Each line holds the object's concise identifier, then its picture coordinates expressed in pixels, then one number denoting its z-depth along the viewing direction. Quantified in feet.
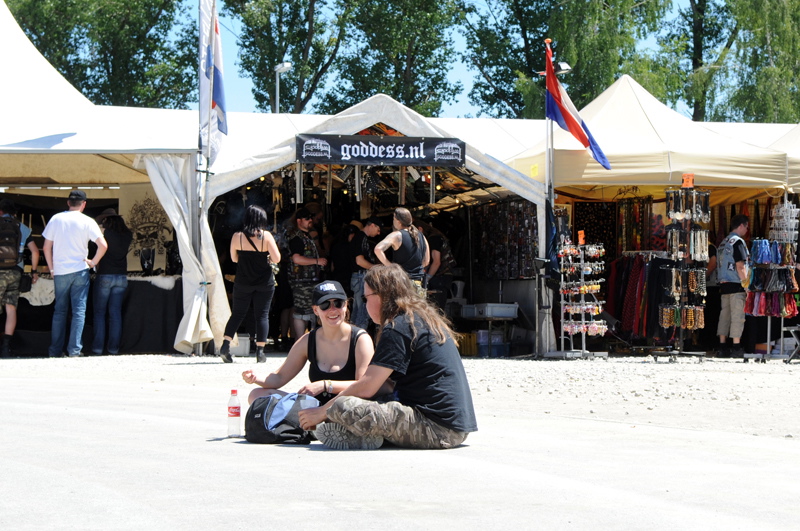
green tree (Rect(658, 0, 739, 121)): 109.19
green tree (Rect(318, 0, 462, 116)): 122.21
